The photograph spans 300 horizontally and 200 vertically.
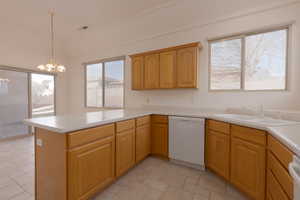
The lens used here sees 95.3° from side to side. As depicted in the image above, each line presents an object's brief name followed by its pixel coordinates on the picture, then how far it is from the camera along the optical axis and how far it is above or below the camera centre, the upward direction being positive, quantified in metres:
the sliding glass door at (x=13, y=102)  3.79 -0.17
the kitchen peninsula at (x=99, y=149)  1.29 -0.57
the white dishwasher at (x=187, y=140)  2.27 -0.76
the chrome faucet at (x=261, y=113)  2.04 -0.23
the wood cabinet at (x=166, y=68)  2.73 +0.63
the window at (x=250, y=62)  2.33 +0.67
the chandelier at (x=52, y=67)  2.76 +0.60
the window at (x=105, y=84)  4.16 +0.43
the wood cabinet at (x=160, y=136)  2.62 -0.77
